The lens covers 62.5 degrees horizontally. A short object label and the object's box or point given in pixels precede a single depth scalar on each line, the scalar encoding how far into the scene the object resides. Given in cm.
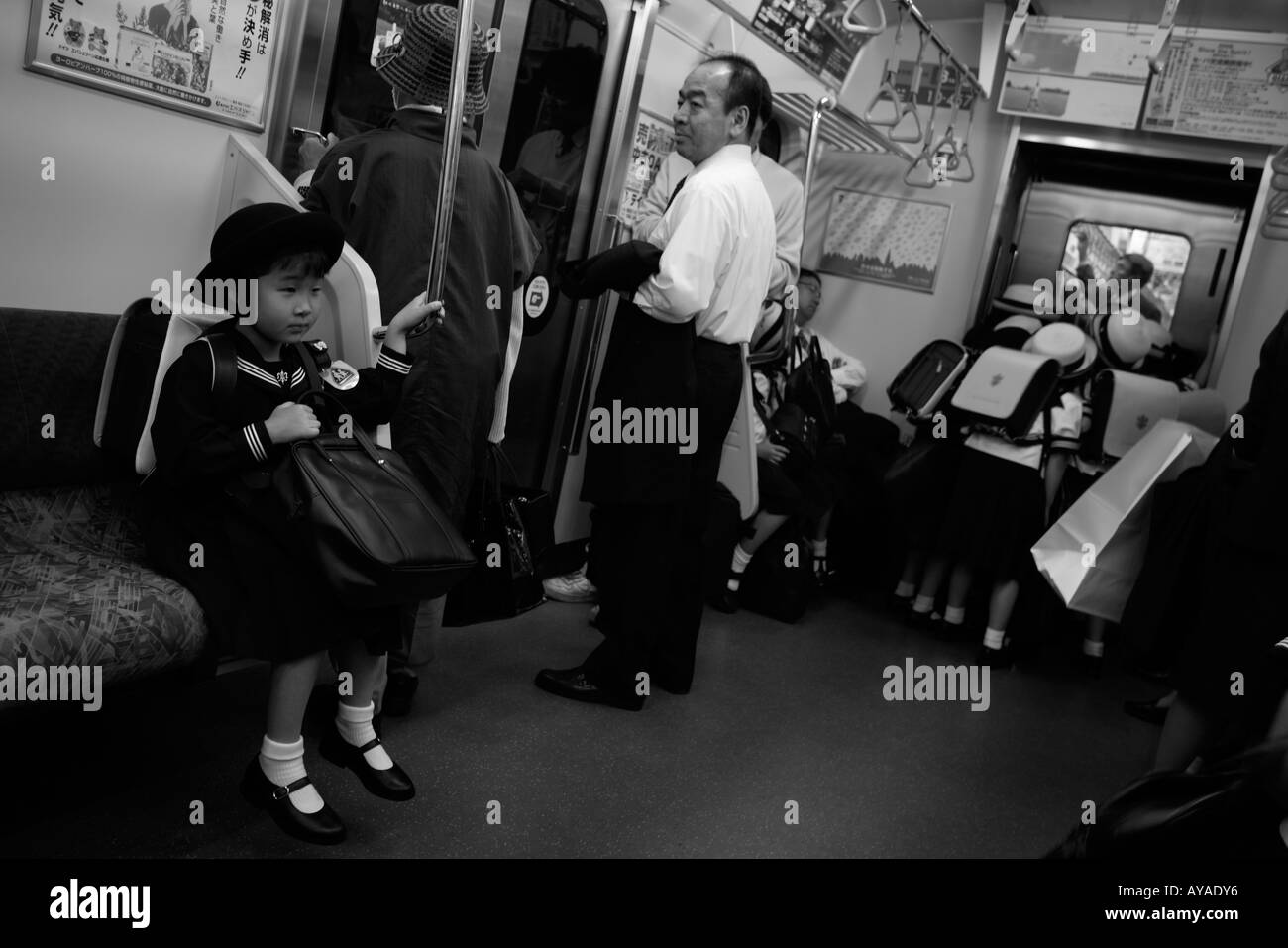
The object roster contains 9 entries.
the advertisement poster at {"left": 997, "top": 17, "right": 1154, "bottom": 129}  573
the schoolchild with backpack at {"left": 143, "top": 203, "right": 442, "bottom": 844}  217
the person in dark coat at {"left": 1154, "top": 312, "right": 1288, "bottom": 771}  276
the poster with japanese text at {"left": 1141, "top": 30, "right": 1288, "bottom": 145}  546
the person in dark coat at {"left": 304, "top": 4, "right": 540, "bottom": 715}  260
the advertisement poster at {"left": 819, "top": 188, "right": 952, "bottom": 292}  634
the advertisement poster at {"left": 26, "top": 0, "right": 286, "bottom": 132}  243
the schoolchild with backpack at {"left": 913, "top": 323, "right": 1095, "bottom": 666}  477
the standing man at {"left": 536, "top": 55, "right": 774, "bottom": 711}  321
